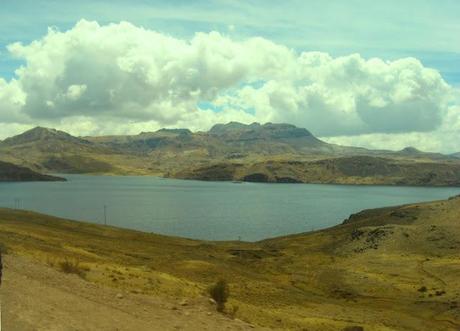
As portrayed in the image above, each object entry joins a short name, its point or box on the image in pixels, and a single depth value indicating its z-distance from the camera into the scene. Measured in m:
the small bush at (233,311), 27.97
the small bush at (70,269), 31.15
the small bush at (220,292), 29.97
